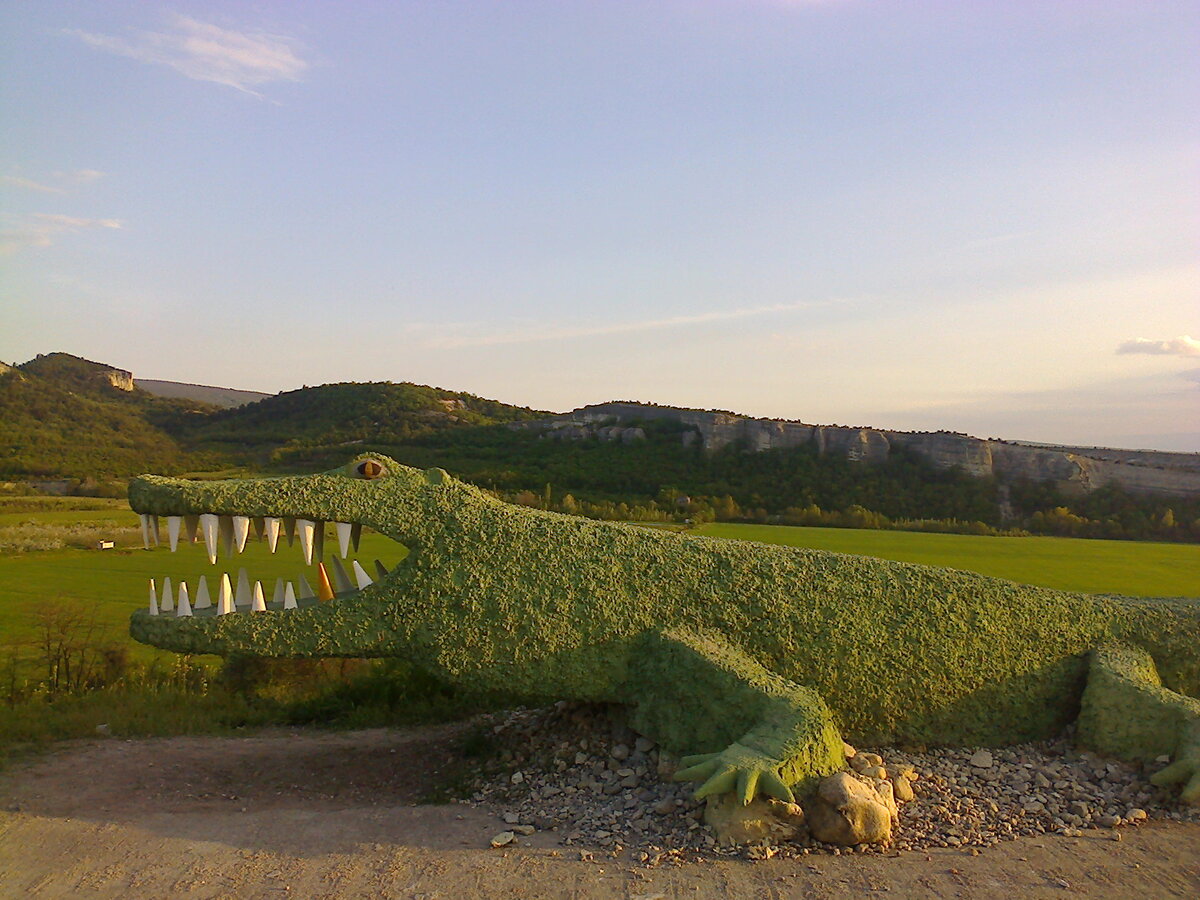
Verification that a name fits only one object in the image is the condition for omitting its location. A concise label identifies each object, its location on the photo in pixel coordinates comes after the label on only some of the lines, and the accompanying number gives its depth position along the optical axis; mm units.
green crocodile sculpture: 5238
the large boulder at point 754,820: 4465
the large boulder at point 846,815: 4492
